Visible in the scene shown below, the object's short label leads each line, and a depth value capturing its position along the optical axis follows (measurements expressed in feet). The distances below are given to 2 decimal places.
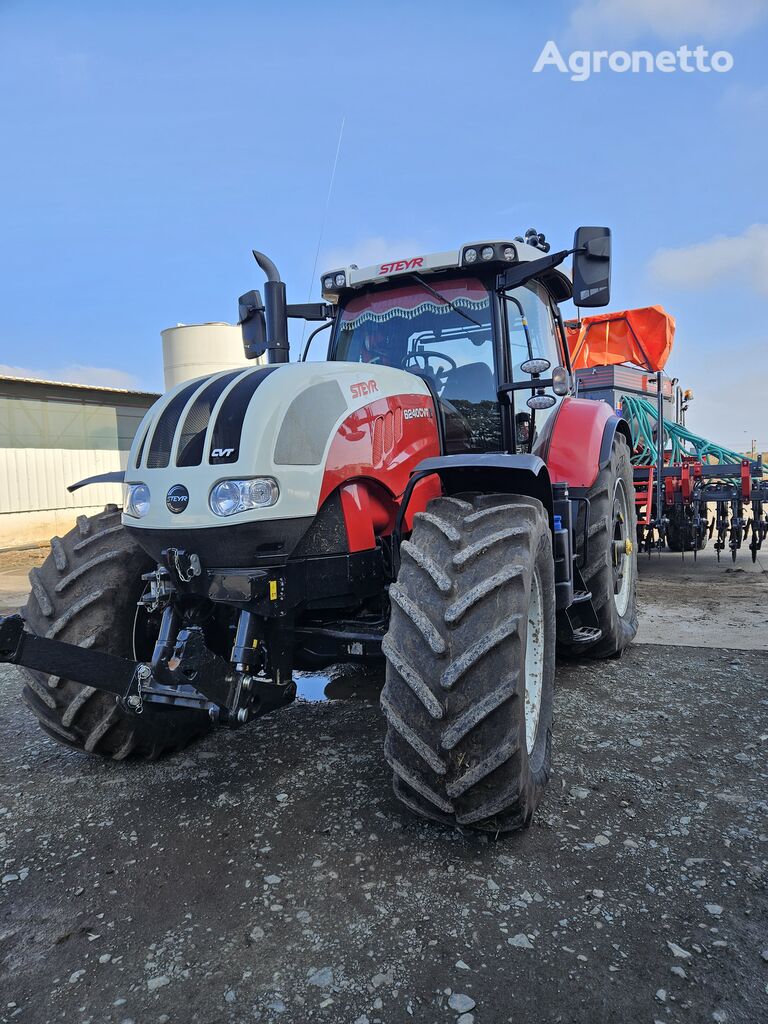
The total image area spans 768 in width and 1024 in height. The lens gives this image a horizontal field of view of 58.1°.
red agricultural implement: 26.09
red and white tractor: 7.41
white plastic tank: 54.95
